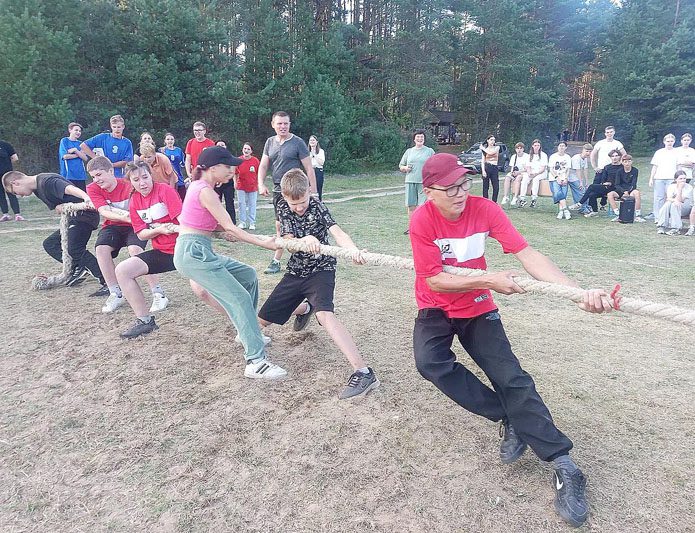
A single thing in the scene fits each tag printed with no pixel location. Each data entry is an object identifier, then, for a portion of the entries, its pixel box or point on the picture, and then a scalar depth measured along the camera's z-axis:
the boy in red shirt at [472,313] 2.45
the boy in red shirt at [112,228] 4.99
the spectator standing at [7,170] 9.72
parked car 23.59
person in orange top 6.16
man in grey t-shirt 6.26
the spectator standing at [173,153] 9.52
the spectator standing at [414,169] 8.80
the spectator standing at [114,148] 8.62
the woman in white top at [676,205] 9.14
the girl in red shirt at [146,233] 4.49
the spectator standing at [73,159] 9.11
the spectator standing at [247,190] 9.09
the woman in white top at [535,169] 12.55
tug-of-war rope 2.24
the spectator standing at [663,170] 9.82
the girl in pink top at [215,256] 3.68
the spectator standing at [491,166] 11.21
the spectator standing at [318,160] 11.28
